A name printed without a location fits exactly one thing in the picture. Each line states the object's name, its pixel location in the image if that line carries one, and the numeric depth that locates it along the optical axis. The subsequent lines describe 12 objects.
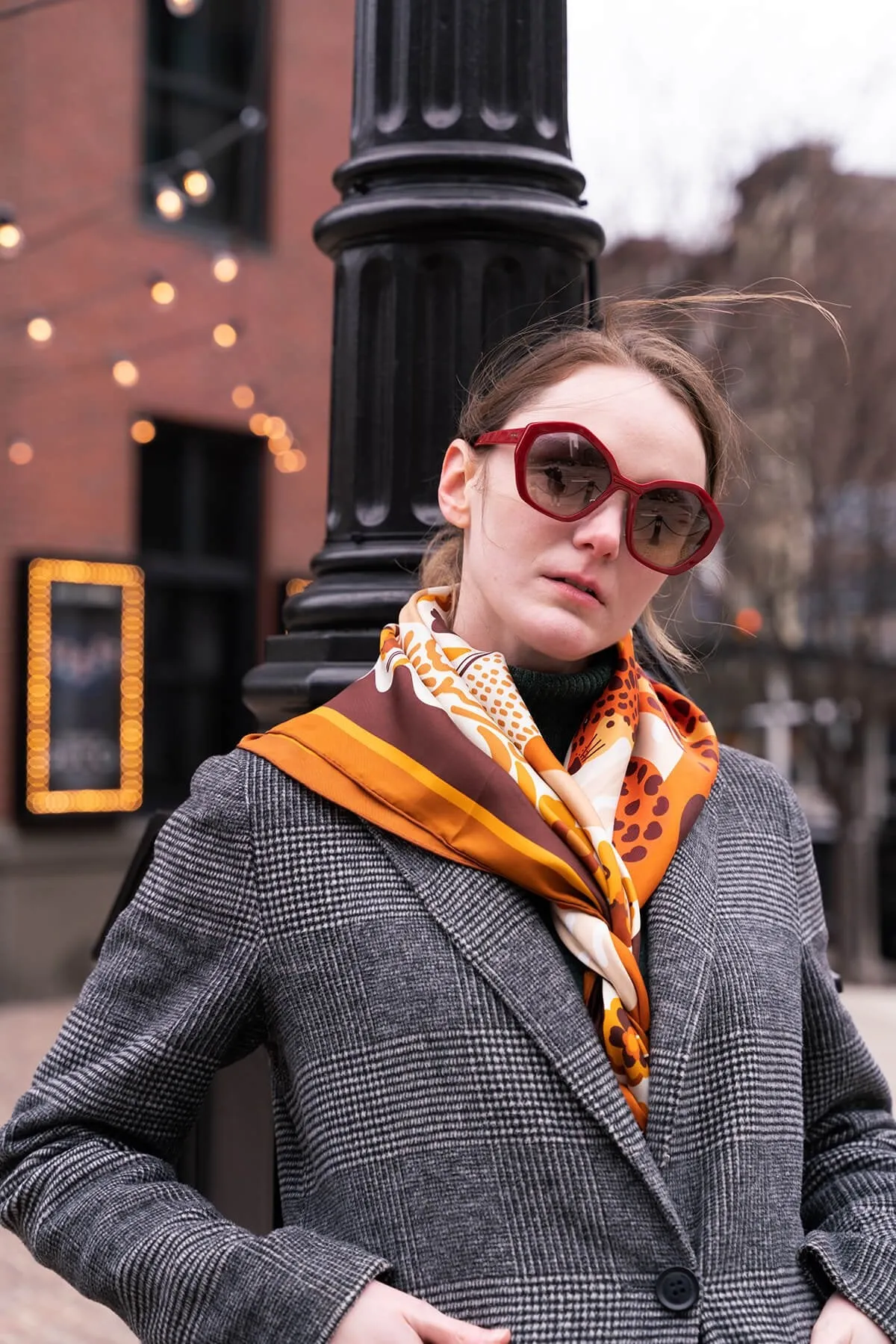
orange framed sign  11.34
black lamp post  2.68
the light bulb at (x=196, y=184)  8.89
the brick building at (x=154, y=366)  11.45
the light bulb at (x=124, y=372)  11.84
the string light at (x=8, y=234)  8.23
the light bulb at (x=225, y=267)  12.01
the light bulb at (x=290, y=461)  13.31
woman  1.68
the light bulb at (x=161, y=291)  9.78
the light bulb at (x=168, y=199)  10.27
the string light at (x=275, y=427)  13.02
